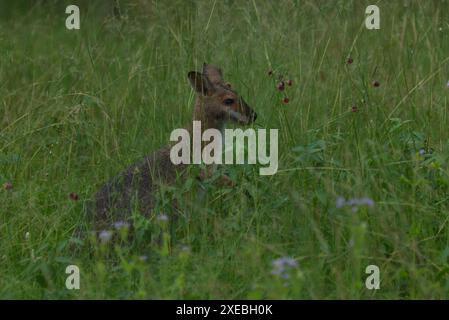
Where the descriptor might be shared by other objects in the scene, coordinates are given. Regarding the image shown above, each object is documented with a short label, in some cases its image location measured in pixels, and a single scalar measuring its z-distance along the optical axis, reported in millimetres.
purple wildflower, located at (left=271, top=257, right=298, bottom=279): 7130
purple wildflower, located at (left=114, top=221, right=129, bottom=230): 7758
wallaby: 9582
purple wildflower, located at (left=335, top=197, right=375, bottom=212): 7749
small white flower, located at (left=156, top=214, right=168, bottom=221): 7920
